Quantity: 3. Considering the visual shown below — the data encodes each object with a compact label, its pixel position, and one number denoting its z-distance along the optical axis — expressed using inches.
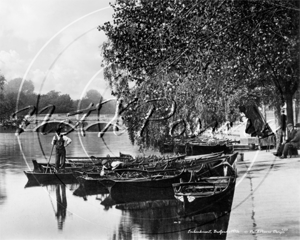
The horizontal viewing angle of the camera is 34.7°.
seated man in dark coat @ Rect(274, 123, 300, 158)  674.8
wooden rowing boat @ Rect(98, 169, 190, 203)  602.5
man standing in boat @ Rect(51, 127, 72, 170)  772.6
